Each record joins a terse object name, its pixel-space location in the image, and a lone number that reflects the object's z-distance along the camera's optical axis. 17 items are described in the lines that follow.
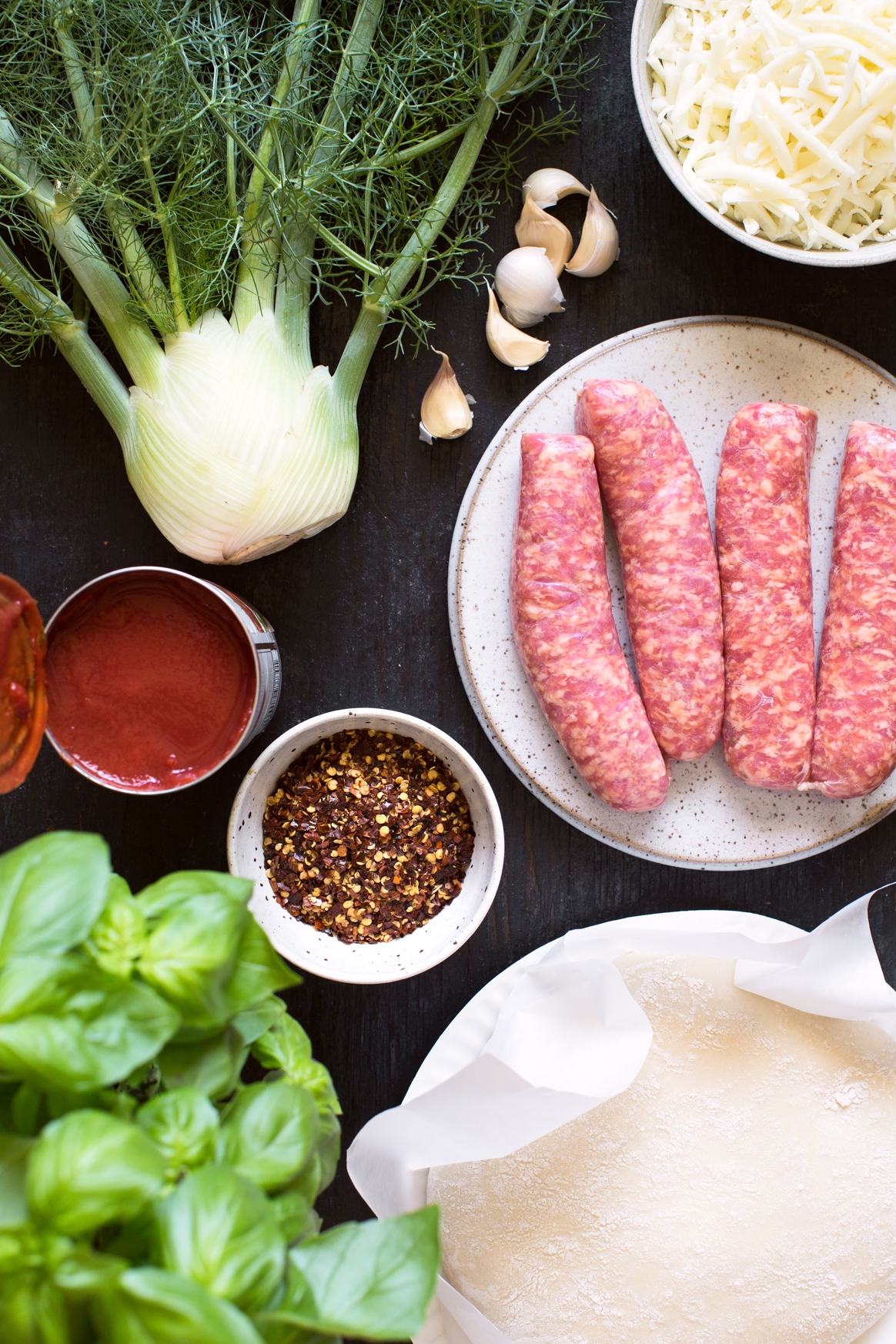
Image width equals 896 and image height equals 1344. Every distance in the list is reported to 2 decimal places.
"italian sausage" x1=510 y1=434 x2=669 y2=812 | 0.70
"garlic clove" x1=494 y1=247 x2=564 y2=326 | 0.72
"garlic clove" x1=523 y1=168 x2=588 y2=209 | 0.72
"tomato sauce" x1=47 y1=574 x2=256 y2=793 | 0.68
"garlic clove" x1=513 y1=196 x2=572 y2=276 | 0.72
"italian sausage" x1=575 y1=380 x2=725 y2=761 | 0.71
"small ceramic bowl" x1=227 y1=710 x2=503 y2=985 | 0.70
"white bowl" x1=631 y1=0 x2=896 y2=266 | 0.69
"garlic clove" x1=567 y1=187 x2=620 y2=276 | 0.72
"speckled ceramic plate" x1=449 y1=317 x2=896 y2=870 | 0.72
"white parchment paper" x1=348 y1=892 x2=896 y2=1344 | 0.68
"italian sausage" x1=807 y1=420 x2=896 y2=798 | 0.71
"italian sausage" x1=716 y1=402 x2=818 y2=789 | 0.71
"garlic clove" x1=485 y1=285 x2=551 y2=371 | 0.72
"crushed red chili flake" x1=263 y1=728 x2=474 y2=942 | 0.71
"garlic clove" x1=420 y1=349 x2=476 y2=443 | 0.72
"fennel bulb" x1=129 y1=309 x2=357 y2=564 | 0.69
